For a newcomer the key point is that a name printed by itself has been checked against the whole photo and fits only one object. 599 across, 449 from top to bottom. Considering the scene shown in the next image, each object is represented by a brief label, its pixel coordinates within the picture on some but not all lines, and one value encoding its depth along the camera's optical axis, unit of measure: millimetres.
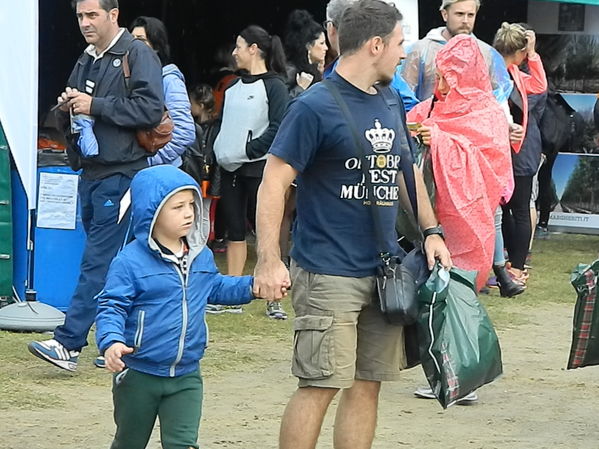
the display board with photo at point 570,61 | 25844
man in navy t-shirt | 8922
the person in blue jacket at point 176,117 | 14883
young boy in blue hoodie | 8602
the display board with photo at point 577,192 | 26172
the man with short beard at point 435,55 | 13016
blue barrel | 16641
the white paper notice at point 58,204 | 16594
